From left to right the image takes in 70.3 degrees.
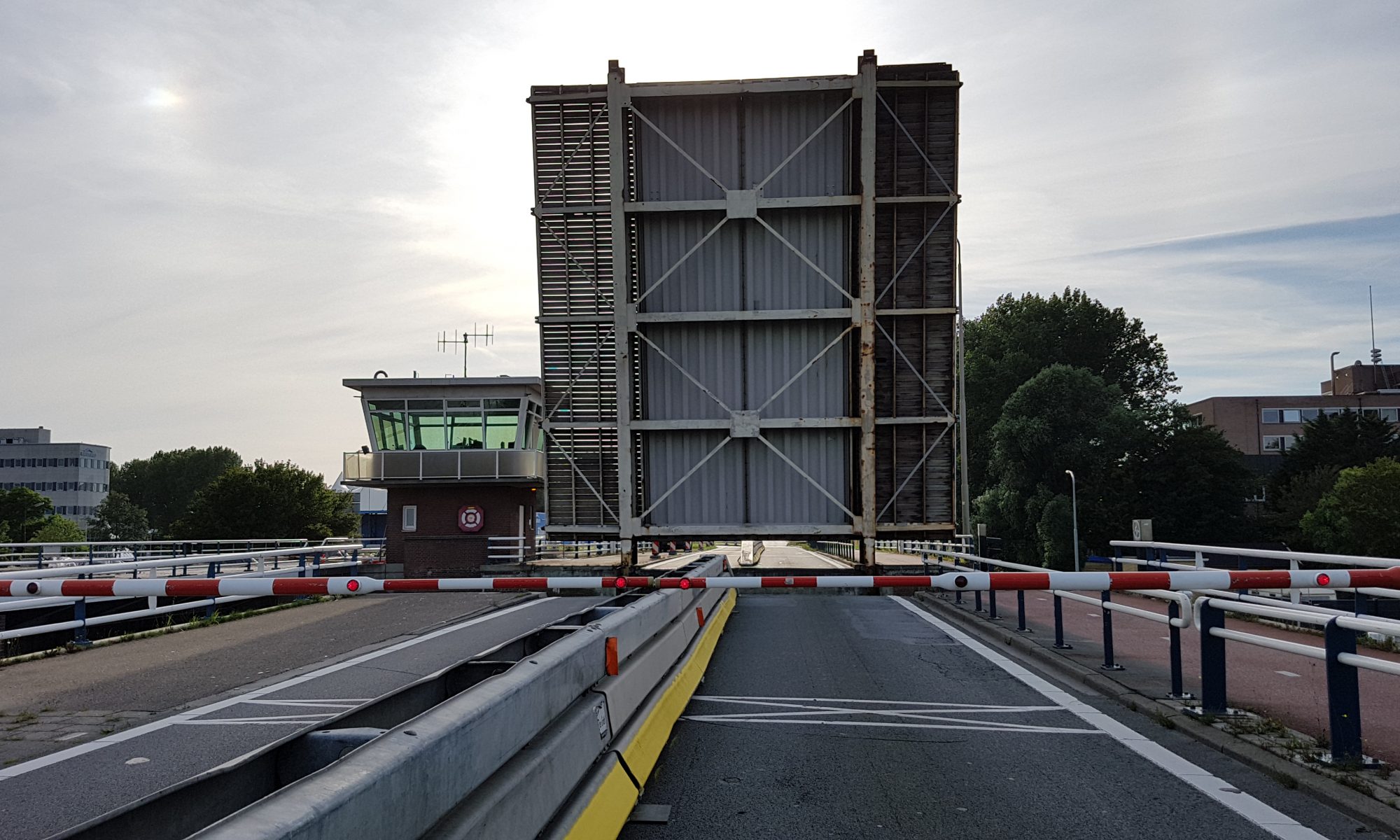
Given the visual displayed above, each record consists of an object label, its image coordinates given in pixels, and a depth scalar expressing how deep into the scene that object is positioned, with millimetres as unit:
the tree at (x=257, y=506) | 77562
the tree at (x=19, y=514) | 91900
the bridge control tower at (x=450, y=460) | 34625
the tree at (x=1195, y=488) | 59344
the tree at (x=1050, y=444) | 65375
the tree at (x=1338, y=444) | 58938
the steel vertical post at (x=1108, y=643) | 10531
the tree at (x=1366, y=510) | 44719
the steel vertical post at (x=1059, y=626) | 12289
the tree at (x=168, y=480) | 139250
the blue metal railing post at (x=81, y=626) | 13257
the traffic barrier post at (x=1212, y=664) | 7848
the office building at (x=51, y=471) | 144625
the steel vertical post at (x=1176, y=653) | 8648
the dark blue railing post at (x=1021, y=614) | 14422
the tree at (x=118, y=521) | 115438
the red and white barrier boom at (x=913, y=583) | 7902
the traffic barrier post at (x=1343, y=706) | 6328
